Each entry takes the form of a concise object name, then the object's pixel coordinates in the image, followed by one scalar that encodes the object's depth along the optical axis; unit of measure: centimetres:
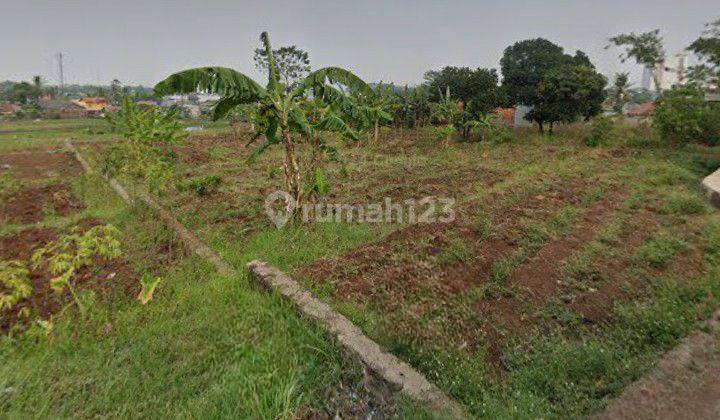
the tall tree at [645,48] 1817
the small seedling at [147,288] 364
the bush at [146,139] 604
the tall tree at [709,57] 1188
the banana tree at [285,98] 493
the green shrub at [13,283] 285
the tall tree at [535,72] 1480
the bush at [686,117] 1151
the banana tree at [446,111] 1421
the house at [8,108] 4345
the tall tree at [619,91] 2513
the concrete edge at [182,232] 443
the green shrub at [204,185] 768
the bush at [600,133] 1362
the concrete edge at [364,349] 241
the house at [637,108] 3826
